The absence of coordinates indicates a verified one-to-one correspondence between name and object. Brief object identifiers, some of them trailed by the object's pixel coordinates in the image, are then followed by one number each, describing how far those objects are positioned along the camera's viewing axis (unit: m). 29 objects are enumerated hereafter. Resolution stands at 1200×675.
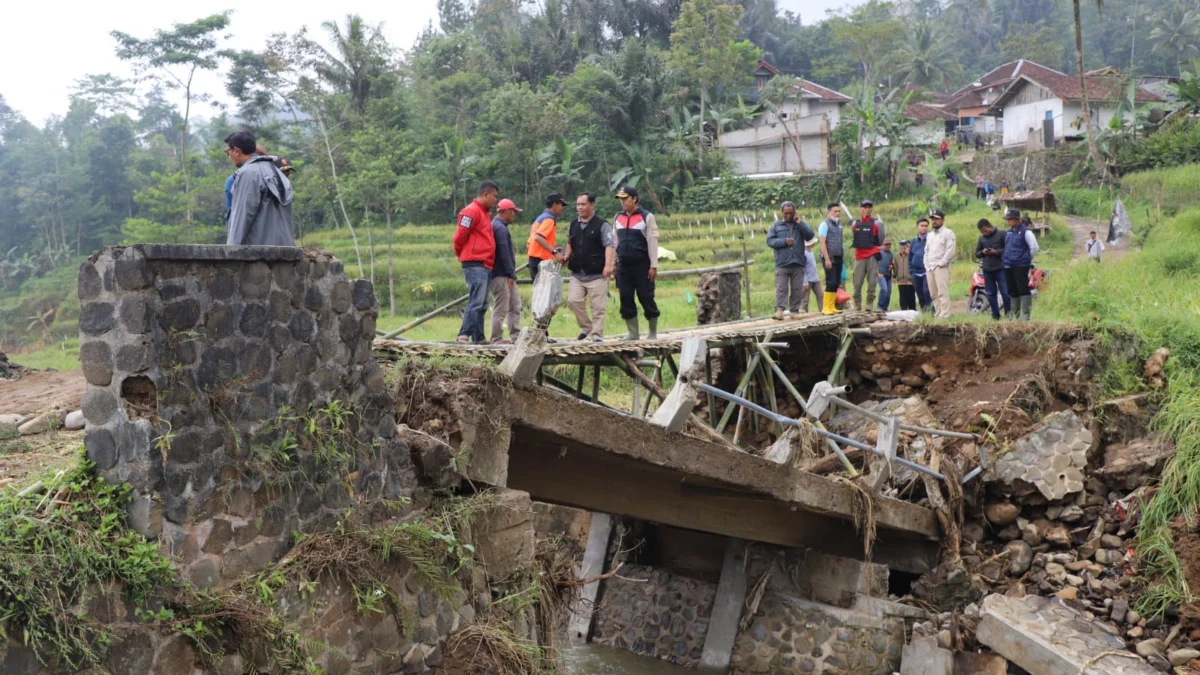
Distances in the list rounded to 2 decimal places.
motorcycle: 17.12
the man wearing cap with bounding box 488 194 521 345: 9.90
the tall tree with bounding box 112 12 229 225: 35.16
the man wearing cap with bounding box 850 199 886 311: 15.82
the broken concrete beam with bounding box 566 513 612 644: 12.90
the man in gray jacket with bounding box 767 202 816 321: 14.47
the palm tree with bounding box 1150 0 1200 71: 57.72
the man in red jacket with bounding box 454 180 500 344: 9.42
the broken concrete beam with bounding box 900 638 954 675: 10.91
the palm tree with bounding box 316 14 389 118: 35.75
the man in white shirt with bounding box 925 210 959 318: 14.74
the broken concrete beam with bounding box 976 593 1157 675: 10.17
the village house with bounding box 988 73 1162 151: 41.38
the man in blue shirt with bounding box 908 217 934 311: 16.28
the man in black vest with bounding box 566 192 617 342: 10.55
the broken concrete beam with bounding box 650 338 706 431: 7.95
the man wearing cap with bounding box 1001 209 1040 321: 13.83
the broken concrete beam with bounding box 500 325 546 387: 7.04
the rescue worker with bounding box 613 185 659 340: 10.72
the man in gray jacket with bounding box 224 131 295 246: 6.14
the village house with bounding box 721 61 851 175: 41.91
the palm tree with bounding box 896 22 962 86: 58.72
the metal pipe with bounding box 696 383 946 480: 8.10
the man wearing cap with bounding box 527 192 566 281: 10.64
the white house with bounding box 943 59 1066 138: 50.22
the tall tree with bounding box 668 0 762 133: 42.34
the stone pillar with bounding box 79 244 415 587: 4.97
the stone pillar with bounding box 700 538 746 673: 11.75
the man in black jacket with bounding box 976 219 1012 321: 14.09
